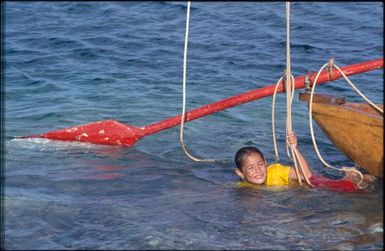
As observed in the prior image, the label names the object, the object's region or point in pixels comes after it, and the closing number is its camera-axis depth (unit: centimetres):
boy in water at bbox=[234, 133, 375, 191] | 1242
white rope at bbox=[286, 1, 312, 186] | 1147
